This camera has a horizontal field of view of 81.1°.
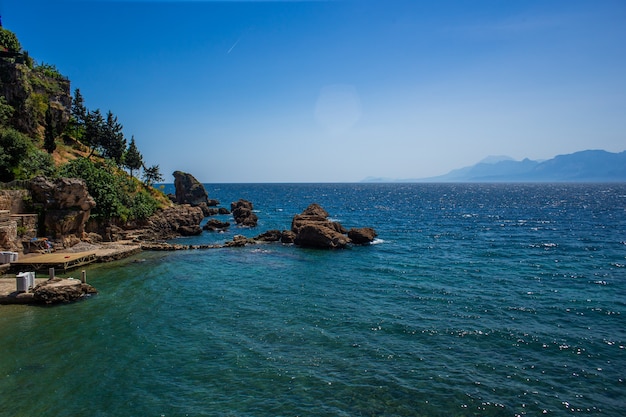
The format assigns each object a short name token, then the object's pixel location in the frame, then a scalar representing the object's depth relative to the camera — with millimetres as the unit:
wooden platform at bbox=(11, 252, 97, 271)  35031
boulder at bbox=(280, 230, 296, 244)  56219
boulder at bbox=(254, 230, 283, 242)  58125
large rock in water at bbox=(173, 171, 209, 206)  107500
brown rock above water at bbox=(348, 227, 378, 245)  55188
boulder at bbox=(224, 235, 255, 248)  53362
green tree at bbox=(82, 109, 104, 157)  71000
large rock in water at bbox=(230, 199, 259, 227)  79125
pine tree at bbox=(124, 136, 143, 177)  75188
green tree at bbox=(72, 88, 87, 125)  72875
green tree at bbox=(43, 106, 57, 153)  56406
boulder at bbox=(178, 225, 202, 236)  63625
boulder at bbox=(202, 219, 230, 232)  71688
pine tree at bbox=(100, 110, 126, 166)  73062
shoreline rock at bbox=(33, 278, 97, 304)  27312
